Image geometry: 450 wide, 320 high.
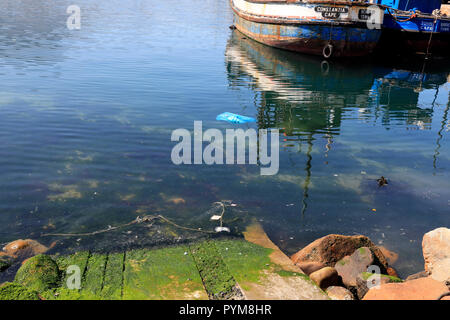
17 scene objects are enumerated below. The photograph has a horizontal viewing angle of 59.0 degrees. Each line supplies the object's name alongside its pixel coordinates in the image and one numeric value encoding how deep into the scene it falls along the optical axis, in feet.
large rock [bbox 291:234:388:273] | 20.43
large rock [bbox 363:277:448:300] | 15.79
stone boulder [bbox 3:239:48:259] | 20.57
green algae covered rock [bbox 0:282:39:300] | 14.26
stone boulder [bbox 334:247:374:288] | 19.31
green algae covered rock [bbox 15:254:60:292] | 16.96
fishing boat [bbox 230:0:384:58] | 71.51
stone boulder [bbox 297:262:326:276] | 19.35
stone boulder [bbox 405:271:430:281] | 19.79
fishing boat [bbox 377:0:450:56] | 78.63
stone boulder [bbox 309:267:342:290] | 18.16
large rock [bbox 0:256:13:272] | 19.25
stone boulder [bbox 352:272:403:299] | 17.70
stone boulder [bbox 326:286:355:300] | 17.30
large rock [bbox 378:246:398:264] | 22.33
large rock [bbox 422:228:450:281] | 18.67
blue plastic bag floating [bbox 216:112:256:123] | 42.48
